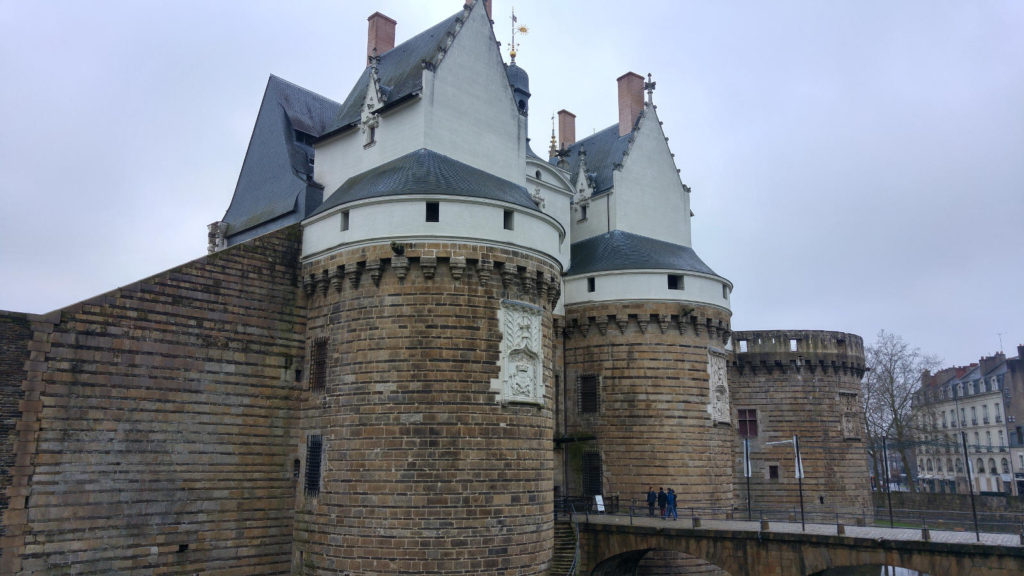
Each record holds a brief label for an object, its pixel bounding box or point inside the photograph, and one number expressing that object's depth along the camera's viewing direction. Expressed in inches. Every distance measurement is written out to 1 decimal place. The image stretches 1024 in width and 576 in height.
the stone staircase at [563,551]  858.8
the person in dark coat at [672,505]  1009.5
